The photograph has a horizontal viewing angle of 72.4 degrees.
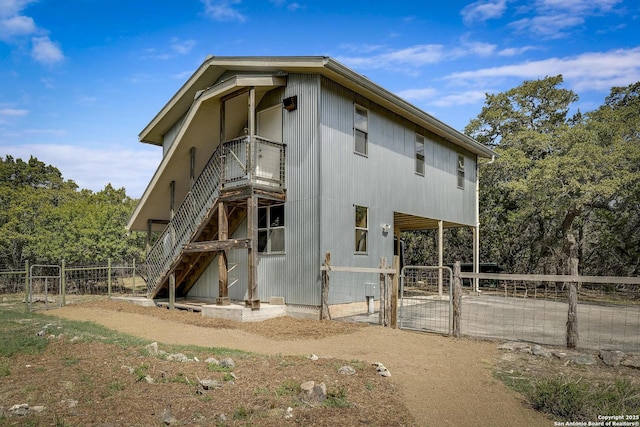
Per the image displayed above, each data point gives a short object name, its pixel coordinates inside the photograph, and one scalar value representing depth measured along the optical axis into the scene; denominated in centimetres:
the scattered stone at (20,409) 453
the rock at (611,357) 656
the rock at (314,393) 490
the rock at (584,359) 662
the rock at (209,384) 527
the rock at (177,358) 665
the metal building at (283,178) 1173
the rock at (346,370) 595
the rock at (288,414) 445
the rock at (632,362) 643
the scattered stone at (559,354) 700
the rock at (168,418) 430
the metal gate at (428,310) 1020
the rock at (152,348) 710
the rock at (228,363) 623
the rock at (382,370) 606
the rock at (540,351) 716
